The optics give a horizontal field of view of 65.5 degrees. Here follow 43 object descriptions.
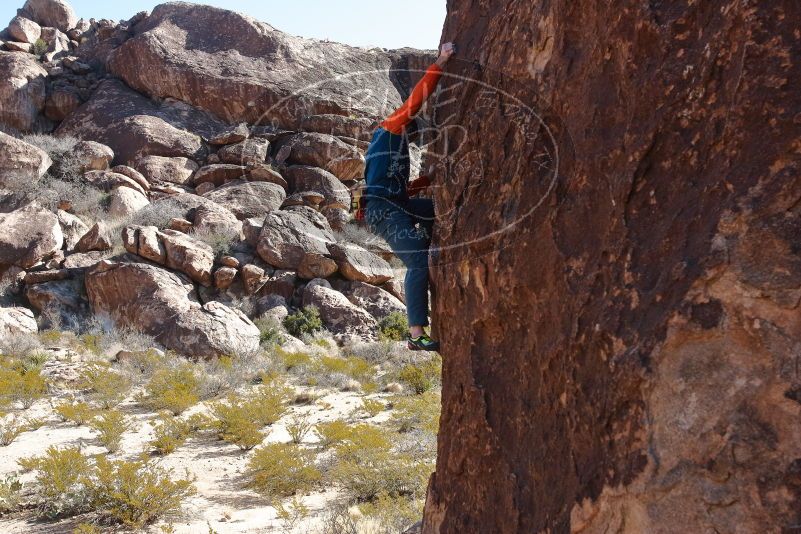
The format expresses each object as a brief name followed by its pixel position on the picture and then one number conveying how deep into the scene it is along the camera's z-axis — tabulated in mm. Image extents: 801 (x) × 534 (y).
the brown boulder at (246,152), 20078
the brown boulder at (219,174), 19672
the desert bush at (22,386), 7629
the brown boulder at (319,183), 19438
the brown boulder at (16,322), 10750
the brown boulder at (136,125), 20422
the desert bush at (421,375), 9742
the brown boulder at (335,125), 21516
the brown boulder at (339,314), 14227
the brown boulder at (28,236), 13344
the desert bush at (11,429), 6348
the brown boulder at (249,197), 17938
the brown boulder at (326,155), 20531
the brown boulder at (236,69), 22344
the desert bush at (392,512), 4496
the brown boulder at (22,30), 24719
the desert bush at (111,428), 6251
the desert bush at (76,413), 6832
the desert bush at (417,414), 7145
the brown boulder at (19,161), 16312
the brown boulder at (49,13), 27484
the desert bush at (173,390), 7668
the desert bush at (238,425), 6457
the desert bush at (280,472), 5285
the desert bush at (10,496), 4719
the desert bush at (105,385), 7934
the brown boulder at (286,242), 15320
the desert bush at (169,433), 6258
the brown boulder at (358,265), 15414
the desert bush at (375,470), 5246
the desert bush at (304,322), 13898
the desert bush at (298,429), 6730
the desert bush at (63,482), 4734
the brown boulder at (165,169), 19469
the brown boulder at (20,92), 21297
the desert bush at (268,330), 12812
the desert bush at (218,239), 15219
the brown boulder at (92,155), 18438
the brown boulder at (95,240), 14078
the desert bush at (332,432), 6407
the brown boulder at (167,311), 11125
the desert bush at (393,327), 13791
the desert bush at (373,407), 7605
